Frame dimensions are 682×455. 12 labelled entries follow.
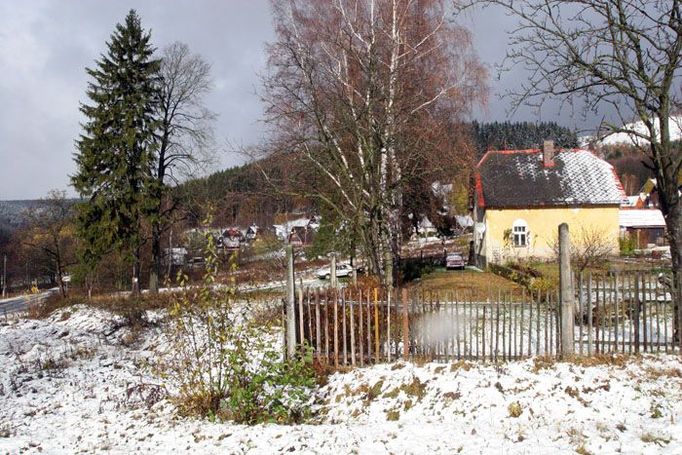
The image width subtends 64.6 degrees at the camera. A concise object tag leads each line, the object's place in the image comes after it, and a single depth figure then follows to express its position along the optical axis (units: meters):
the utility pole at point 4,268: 62.15
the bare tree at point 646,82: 8.95
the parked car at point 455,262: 30.28
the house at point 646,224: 47.66
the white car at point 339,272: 29.05
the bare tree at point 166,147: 27.25
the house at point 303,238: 33.42
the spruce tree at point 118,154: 26.27
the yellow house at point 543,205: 29.94
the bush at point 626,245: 30.95
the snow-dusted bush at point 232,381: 7.57
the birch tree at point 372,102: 14.17
